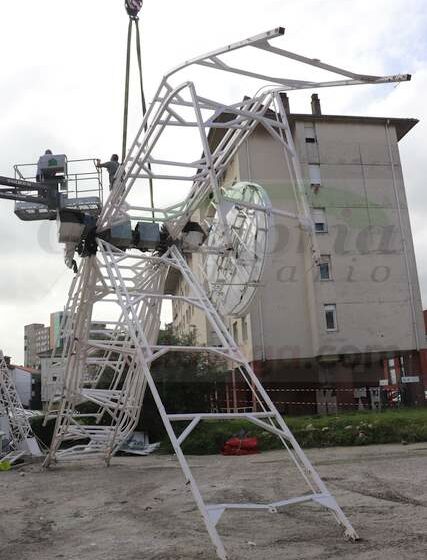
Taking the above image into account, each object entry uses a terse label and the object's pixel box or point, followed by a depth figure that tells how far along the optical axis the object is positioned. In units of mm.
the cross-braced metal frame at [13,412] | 17920
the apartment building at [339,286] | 26969
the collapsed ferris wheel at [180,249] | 6898
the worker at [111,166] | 9883
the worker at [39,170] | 11492
